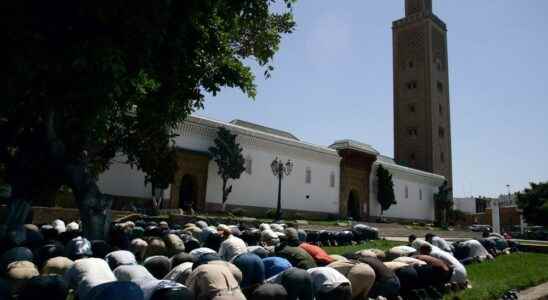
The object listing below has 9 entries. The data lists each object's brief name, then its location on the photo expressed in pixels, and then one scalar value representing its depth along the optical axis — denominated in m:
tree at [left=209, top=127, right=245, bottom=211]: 27.17
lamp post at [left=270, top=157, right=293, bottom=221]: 26.17
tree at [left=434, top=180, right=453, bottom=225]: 48.78
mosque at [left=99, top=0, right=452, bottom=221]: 26.83
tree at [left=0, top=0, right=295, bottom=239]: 5.51
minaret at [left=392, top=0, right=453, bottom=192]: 51.47
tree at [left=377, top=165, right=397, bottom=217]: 40.97
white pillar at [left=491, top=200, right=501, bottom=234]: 27.95
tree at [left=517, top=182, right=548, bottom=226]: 41.94
